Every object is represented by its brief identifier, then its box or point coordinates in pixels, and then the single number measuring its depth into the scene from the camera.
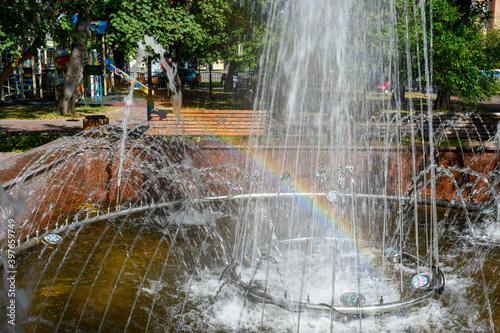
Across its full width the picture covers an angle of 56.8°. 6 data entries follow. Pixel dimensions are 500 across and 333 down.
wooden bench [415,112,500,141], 9.75
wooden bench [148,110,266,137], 9.34
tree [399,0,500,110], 13.74
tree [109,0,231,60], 11.19
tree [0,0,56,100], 8.86
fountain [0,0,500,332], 4.09
